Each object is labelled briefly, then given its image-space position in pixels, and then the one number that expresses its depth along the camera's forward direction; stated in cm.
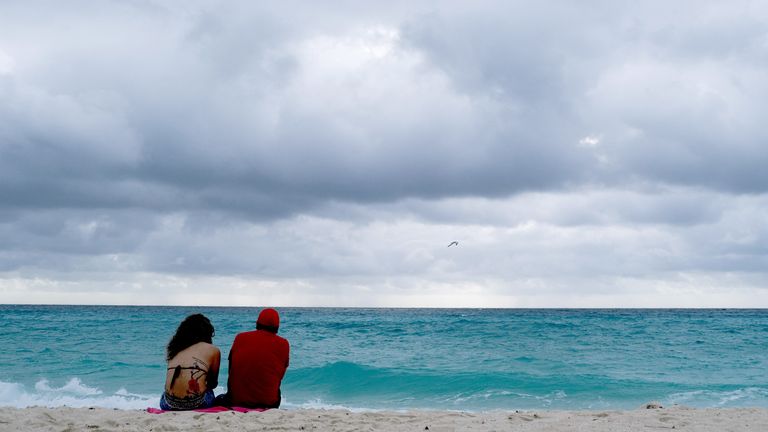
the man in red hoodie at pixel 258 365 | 725
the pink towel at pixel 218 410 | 732
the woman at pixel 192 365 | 714
